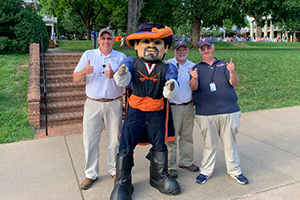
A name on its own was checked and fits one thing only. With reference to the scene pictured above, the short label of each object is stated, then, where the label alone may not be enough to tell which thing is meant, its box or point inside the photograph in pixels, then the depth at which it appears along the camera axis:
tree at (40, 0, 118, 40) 26.84
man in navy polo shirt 3.34
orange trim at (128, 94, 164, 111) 3.04
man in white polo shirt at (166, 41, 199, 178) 3.52
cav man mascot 3.02
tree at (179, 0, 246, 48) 16.87
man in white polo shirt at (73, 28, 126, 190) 3.28
